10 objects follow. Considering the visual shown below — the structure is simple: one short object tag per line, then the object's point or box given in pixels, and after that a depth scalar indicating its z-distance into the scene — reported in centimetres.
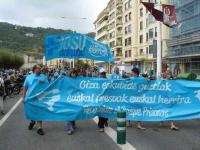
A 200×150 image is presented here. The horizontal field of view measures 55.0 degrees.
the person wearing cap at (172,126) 526
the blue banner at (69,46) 725
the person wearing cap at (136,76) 538
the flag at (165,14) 947
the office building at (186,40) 2480
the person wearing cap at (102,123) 512
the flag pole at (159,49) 986
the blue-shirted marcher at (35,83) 511
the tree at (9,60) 5021
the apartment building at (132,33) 3471
